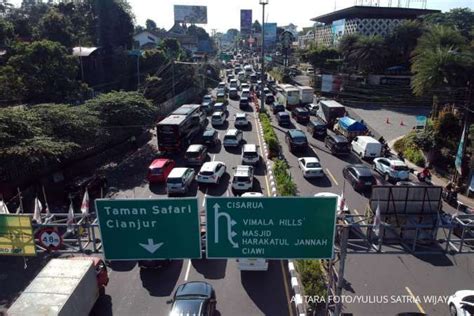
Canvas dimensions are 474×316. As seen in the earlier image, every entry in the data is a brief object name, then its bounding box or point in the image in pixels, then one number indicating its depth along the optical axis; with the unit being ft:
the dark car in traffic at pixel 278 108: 153.07
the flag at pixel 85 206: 37.87
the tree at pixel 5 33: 131.95
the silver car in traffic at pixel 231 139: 104.63
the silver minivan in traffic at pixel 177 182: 72.33
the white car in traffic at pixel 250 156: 87.66
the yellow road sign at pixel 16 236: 32.55
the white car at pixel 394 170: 78.43
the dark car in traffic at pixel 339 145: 98.37
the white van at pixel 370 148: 95.20
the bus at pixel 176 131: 96.27
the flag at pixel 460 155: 76.39
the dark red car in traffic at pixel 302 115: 138.31
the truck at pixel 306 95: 162.81
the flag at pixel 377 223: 33.36
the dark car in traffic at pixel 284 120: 133.49
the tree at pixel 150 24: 506.36
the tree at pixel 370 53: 190.90
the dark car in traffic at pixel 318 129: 116.26
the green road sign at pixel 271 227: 29.22
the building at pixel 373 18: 231.71
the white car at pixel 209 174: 76.18
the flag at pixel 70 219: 34.05
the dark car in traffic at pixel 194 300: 36.63
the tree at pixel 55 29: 155.43
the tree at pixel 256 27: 545.03
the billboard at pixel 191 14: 354.95
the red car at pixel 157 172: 79.71
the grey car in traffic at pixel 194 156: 89.30
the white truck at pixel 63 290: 33.47
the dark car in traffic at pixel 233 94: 196.75
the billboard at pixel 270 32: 381.40
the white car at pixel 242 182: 72.18
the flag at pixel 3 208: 39.82
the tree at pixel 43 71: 100.37
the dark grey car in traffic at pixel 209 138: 105.55
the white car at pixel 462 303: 38.37
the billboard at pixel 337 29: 251.93
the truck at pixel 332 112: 128.26
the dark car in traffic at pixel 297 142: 99.96
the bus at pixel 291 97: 160.66
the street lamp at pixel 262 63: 142.41
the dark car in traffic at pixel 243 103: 167.73
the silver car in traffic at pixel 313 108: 152.16
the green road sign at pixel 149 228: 29.71
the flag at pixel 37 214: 35.07
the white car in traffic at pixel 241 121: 130.31
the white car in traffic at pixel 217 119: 132.57
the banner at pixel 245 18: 335.88
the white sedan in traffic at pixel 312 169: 81.51
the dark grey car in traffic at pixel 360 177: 73.97
